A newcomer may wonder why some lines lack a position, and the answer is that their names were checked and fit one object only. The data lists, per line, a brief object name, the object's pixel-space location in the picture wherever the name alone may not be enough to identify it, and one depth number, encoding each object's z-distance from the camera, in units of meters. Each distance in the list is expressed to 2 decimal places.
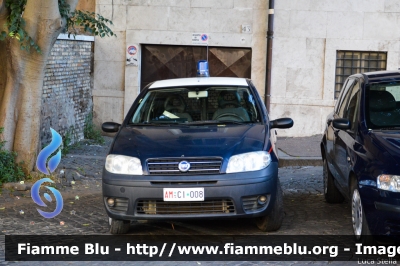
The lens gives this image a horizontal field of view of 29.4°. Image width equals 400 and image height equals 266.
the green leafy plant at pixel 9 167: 10.71
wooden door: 16.81
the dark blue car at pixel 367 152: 6.50
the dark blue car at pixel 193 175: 7.22
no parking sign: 16.59
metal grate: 16.63
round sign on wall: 16.75
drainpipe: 16.34
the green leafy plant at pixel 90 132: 16.09
